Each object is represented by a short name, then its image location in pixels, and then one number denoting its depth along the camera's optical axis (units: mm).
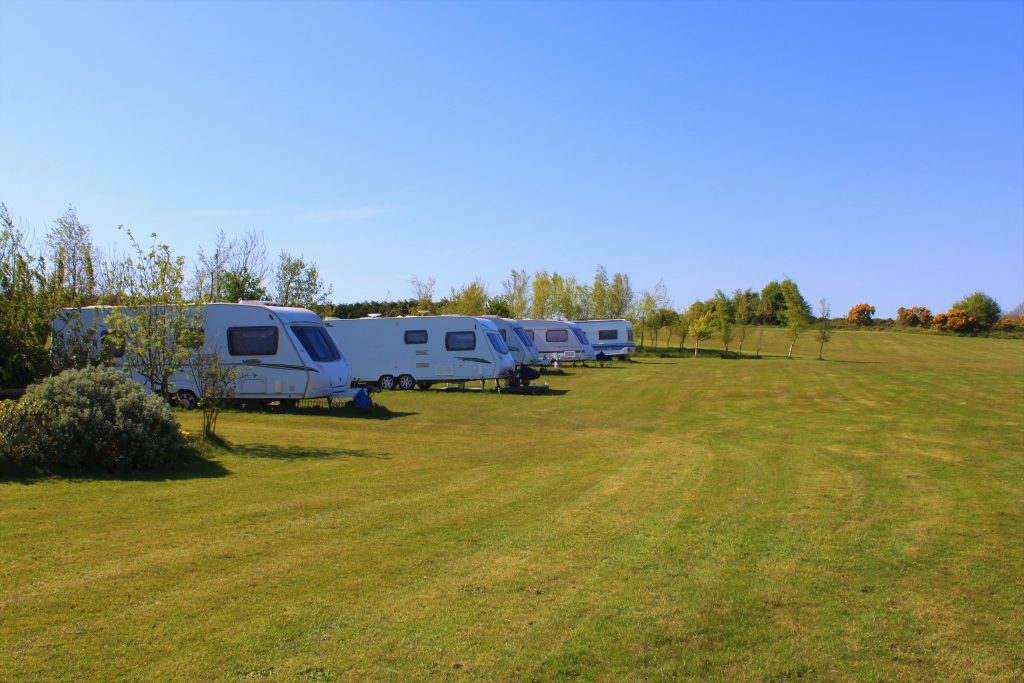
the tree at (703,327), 59647
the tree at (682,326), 62906
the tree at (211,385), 12531
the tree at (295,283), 39000
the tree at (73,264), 15201
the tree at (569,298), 66312
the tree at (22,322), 13445
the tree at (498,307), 58688
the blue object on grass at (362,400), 19547
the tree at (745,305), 76375
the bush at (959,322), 76125
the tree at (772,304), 89069
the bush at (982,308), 78188
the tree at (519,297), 64125
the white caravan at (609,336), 49500
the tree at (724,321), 59031
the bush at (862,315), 91306
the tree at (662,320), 64956
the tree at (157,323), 13591
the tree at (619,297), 68562
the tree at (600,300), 67962
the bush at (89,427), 9539
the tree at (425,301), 52125
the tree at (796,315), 53781
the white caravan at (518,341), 33719
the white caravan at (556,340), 41906
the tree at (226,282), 35344
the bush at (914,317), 83750
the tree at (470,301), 53025
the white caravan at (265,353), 19062
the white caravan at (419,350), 26125
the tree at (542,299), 65500
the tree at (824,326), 52875
